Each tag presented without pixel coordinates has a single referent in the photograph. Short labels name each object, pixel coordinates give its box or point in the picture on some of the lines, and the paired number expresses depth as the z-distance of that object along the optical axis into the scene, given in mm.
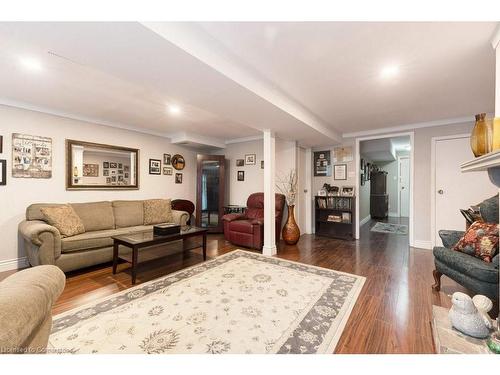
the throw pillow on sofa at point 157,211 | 4059
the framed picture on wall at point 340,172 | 4793
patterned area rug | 1479
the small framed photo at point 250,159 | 5242
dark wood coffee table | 2455
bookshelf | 4625
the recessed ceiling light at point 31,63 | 1978
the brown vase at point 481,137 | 1337
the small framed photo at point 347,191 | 4633
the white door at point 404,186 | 7435
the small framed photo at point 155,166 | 4609
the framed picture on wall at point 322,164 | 5051
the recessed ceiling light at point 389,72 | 2105
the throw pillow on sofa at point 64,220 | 2846
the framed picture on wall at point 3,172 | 2861
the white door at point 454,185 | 3531
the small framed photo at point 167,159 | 4871
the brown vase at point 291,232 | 4073
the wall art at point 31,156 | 2975
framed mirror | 3516
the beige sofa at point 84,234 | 2496
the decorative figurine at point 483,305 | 1380
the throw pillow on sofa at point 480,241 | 1925
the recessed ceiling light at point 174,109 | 3254
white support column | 3611
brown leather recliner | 3746
